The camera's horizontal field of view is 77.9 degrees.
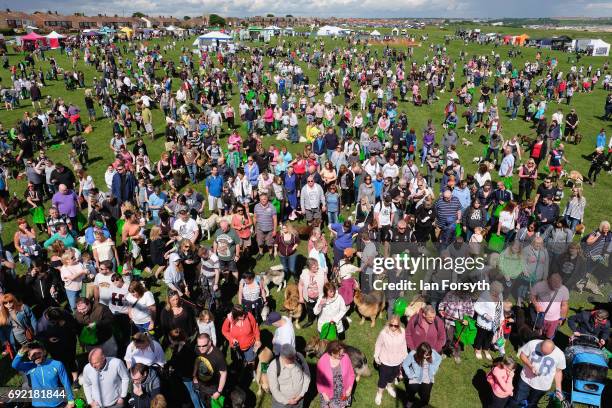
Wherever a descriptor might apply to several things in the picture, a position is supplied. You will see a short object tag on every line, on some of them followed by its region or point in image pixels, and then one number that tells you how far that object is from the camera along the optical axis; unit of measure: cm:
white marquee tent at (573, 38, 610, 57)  4852
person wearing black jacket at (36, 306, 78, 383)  551
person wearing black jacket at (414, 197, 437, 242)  877
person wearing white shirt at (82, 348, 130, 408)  472
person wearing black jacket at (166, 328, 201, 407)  535
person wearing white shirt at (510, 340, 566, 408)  516
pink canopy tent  3791
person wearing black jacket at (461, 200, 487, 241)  867
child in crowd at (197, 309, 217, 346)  547
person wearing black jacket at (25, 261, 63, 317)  698
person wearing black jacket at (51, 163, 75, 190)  1038
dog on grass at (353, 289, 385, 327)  731
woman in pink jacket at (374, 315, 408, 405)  535
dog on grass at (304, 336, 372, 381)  607
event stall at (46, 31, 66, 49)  4062
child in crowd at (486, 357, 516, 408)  522
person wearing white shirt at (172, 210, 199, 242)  812
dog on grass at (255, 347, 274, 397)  570
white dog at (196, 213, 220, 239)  1016
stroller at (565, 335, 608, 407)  541
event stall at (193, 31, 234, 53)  3975
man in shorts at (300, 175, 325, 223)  959
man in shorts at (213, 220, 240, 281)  752
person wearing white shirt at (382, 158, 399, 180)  1099
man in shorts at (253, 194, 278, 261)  855
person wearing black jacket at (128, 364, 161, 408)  459
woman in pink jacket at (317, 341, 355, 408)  486
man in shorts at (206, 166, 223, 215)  1048
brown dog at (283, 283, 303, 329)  708
